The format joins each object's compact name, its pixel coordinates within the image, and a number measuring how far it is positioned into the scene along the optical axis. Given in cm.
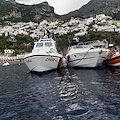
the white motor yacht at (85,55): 1883
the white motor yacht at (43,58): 1660
